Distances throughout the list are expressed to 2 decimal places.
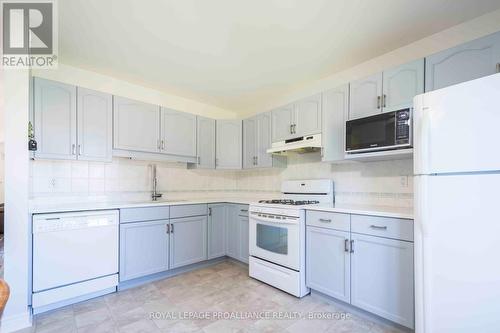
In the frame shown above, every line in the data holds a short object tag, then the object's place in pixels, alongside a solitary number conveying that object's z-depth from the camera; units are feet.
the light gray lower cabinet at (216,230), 10.71
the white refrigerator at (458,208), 4.10
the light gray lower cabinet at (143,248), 8.30
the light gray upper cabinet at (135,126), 9.21
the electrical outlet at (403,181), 7.41
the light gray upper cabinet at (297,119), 9.00
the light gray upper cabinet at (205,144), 11.68
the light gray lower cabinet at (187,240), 9.50
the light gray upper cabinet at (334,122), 8.11
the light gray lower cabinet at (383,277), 5.70
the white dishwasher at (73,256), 6.82
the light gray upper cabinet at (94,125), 8.39
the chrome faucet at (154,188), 10.74
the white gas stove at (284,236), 7.88
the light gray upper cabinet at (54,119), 7.61
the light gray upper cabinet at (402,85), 6.40
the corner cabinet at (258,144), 10.98
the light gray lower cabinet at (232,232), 10.76
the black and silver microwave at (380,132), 6.26
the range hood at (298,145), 8.76
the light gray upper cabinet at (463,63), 5.34
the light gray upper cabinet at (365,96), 7.21
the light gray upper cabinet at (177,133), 10.48
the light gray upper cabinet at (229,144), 12.30
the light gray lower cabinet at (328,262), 6.93
